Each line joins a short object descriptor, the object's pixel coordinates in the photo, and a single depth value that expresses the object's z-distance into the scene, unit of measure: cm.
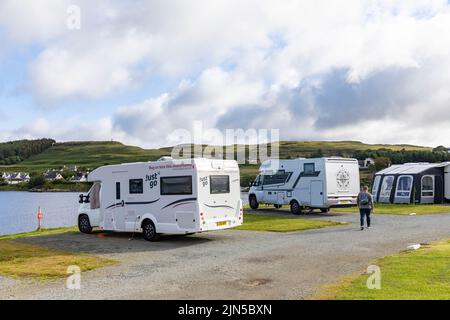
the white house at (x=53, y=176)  11211
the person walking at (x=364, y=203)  1828
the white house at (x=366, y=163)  7734
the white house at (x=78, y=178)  10400
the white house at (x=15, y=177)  11788
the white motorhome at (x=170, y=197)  1558
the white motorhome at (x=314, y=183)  2434
